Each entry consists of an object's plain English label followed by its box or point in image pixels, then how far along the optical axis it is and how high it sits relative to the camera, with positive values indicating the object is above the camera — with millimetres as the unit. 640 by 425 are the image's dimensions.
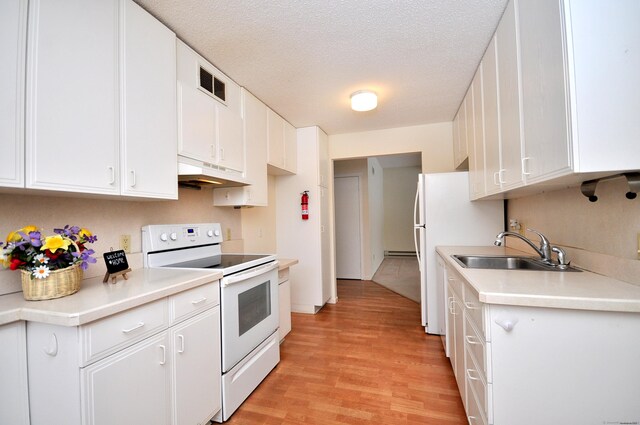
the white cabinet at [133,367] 978 -592
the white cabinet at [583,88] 931 +445
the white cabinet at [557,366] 960 -566
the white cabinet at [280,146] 2951 +851
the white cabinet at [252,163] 2510 +542
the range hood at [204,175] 1766 +320
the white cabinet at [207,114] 1806 +793
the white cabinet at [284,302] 2580 -798
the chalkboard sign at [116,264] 1373 -209
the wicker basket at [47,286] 1080 -240
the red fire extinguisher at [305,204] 3480 +189
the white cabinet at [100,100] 1087 +580
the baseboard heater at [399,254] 7688 -1044
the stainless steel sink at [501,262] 1779 -339
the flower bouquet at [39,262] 1068 -143
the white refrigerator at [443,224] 2664 -83
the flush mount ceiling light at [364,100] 2529 +1091
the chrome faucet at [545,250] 1647 -222
